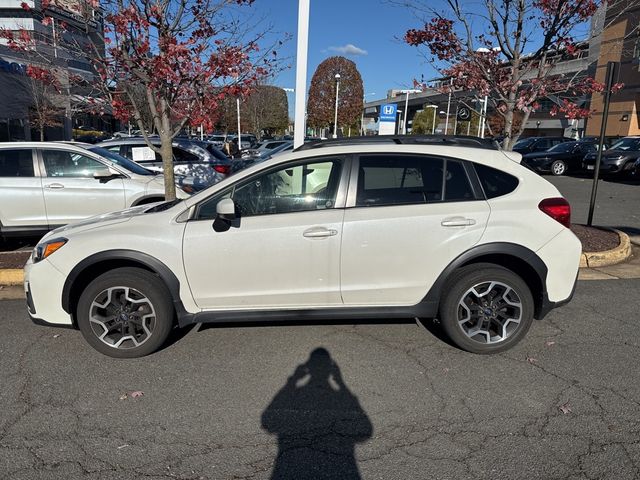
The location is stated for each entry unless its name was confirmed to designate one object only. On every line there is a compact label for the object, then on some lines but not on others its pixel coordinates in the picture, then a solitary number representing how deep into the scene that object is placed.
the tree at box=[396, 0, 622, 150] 6.48
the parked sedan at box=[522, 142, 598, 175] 19.05
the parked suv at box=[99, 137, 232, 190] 9.61
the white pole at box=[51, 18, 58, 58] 5.77
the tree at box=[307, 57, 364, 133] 48.03
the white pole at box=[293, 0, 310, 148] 7.01
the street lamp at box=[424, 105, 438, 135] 51.41
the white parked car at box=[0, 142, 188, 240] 6.81
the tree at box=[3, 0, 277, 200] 5.43
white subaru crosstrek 3.57
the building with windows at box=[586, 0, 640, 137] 30.42
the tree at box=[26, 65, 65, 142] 22.33
